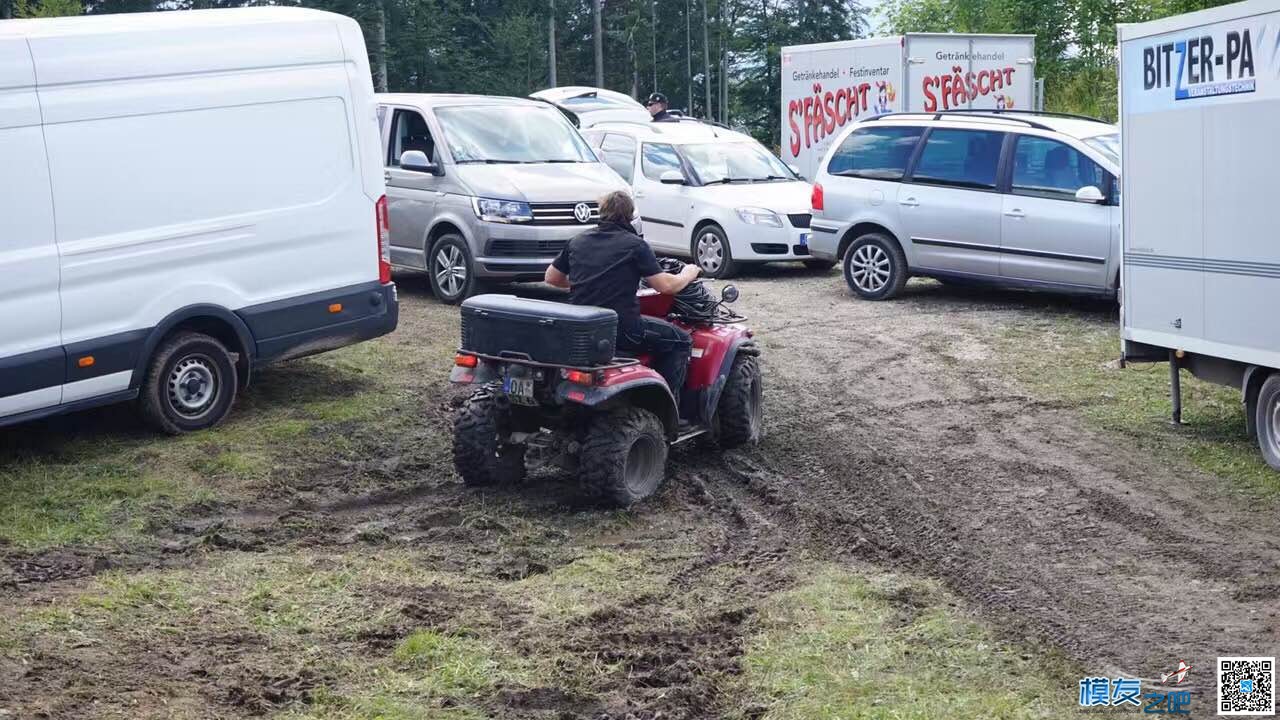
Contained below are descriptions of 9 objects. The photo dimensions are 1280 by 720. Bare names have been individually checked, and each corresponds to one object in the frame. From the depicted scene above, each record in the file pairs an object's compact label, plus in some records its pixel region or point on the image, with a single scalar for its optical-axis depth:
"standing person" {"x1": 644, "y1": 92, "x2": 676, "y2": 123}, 23.55
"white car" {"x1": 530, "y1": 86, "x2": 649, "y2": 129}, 26.48
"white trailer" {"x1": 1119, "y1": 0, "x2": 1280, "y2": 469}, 8.28
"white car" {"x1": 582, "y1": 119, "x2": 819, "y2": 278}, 16.95
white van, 8.65
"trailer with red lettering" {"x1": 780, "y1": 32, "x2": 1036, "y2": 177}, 21.94
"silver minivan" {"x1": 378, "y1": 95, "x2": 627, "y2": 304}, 14.47
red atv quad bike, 7.74
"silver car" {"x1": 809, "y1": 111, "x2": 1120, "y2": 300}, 13.65
